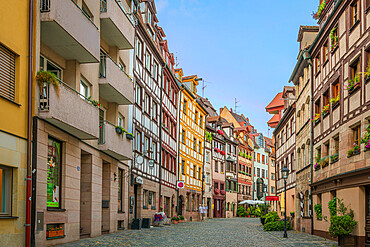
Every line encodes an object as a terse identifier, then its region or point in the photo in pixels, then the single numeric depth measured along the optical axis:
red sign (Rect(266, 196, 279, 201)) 33.94
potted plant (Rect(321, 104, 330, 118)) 22.09
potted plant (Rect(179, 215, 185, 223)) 40.58
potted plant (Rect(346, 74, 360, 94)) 17.32
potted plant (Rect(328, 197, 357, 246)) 16.70
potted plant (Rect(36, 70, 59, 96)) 13.32
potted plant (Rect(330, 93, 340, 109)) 20.27
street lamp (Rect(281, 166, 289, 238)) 23.87
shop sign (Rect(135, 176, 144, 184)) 27.18
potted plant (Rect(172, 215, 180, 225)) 37.81
